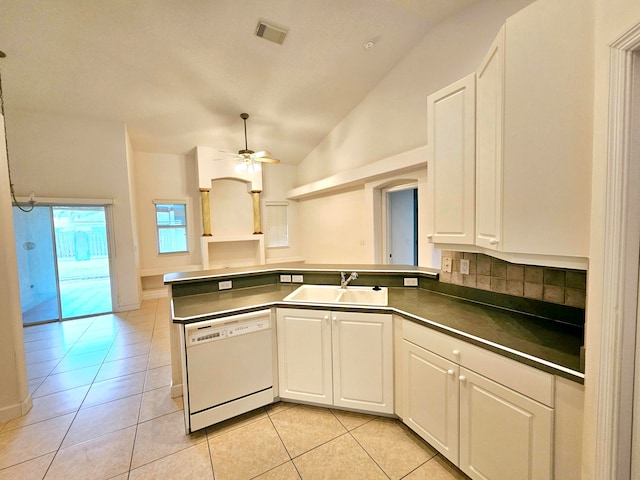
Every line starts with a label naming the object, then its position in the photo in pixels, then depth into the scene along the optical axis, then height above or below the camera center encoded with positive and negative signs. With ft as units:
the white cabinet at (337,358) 6.14 -3.22
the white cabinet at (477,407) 3.76 -3.12
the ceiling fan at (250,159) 14.08 +3.83
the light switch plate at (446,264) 6.94 -1.08
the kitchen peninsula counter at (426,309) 4.01 -1.91
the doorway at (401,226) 16.29 -0.07
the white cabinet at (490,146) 4.30 +1.35
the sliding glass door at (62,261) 14.40 -1.55
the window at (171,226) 19.12 +0.39
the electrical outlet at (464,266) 6.52 -1.07
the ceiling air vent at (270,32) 10.10 +7.77
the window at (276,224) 22.99 +0.35
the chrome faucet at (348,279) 7.64 -1.55
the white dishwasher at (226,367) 5.91 -3.26
